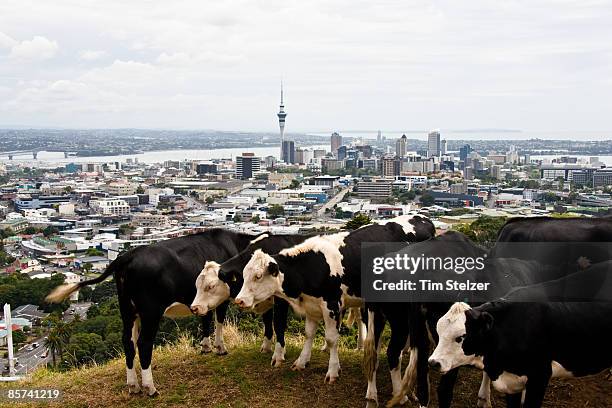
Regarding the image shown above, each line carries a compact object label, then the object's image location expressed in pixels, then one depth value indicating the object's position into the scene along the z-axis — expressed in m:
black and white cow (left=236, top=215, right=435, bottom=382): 5.12
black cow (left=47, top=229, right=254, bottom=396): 5.11
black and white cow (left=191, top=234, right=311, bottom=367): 5.35
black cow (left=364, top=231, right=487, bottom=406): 4.56
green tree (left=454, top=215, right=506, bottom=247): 21.36
